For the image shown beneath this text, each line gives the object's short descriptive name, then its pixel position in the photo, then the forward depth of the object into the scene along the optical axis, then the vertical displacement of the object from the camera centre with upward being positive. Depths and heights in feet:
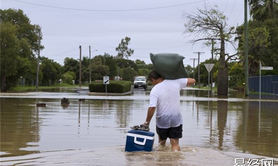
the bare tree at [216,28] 129.59 +14.57
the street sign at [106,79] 123.54 +1.03
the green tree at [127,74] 381.91 +7.26
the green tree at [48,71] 282.66 +6.59
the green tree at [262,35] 133.82 +13.98
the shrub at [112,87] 140.15 -1.08
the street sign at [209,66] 122.73 +4.41
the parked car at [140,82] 216.33 +0.61
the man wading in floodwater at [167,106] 26.58 -1.20
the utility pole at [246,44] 122.24 +9.91
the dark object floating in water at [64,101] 78.63 -2.87
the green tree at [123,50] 424.87 +28.52
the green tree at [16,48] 161.38 +12.16
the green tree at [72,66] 384.06 +13.15
